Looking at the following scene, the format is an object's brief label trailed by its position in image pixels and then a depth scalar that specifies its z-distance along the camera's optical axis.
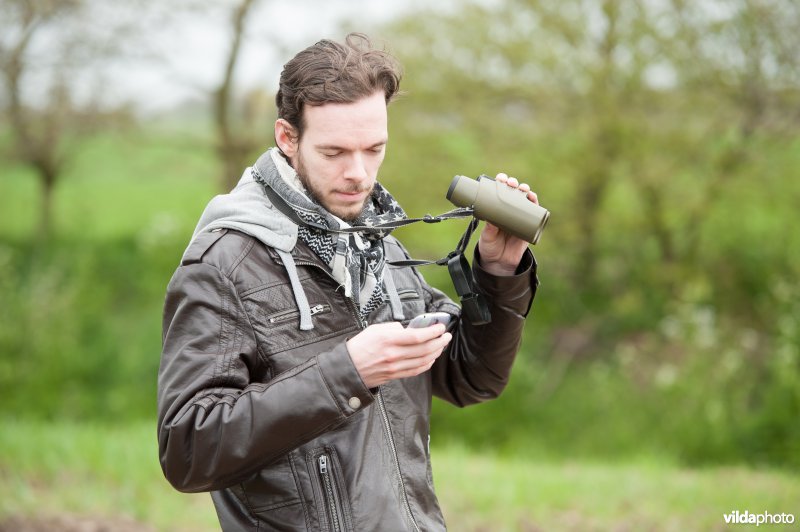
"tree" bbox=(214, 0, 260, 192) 10.59
